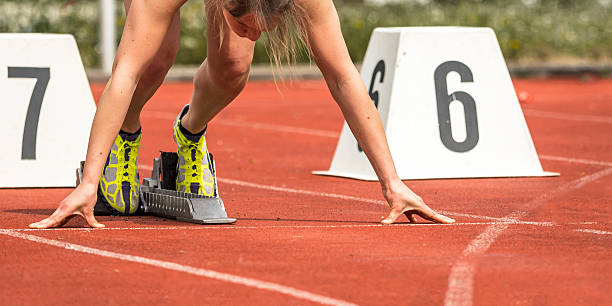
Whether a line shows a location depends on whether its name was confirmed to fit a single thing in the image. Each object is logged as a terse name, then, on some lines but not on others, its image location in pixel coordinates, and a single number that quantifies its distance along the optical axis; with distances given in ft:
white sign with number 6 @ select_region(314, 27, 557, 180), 44.49
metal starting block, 33.14
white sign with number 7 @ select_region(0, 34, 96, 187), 41.44
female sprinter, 29.85
